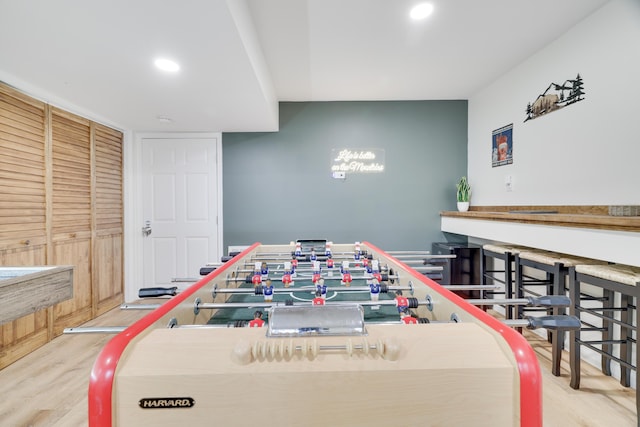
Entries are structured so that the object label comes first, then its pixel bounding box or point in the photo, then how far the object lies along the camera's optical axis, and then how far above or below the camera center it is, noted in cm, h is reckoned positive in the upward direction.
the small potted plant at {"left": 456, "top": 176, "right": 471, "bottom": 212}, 382 +19
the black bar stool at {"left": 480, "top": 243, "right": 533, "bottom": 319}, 261 -46
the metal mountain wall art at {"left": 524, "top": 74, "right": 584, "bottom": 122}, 243 +96
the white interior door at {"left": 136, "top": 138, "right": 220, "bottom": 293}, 397 +1
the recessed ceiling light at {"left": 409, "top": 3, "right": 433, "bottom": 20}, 208 +139
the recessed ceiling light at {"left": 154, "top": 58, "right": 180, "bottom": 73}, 205 +100
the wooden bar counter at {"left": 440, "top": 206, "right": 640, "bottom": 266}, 165 -15
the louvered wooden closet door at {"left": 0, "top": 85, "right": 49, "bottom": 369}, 232 +8
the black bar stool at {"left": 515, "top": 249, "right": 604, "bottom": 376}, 206 -47
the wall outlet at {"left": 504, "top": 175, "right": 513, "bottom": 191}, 323 +29
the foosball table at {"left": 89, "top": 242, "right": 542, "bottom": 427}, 60 -34
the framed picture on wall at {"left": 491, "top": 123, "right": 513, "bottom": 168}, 324 +70
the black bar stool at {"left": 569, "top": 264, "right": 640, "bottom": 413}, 163 -62
